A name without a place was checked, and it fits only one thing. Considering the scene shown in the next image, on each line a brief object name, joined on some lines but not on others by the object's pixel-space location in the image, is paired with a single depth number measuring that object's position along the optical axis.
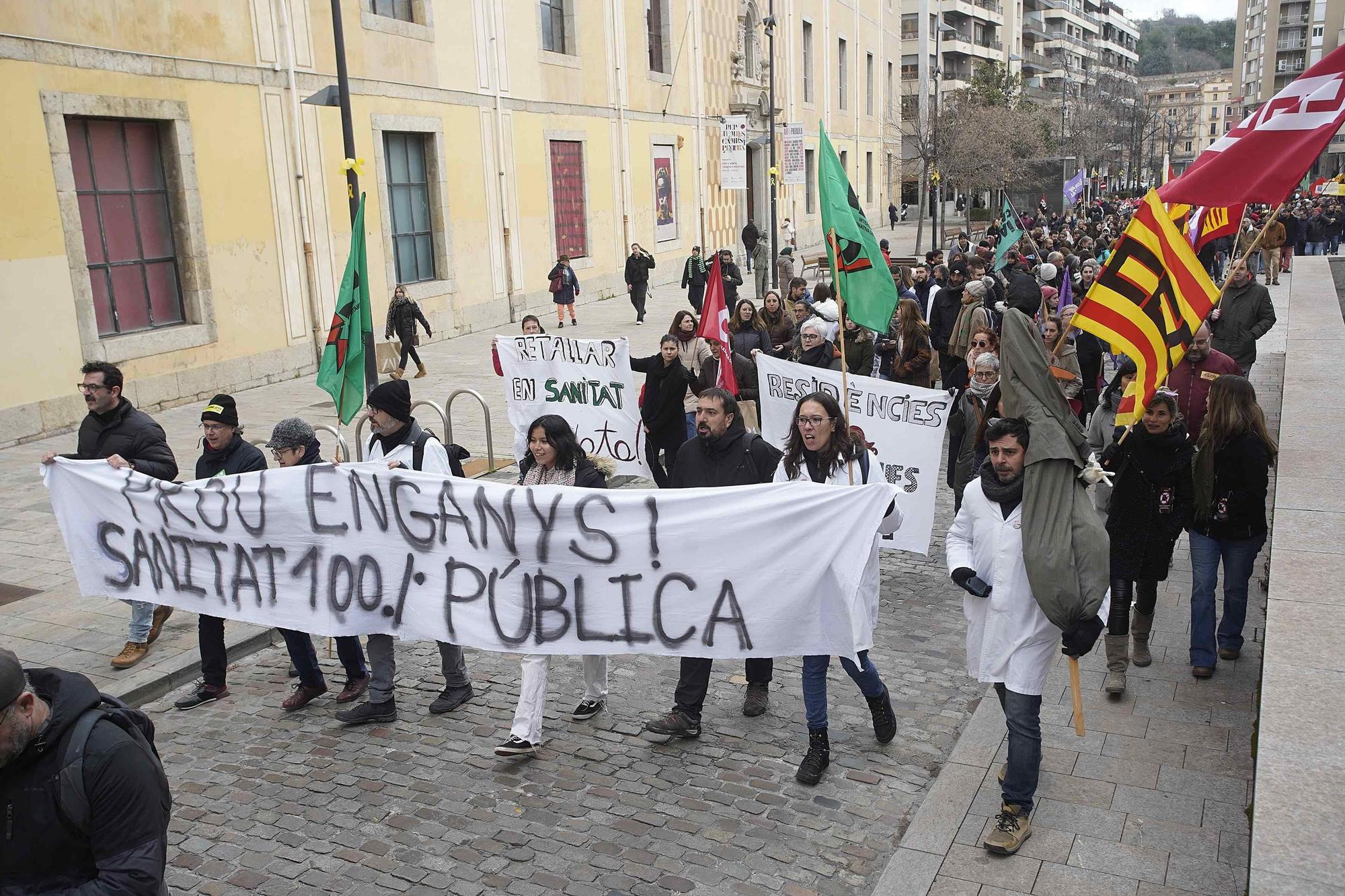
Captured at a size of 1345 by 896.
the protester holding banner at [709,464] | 5.61
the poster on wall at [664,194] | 31.70
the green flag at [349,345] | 8.89
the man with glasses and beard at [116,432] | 6.36
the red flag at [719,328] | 9.72
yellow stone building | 13.77
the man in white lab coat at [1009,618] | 4.47
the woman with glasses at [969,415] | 7.20
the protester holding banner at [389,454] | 5.89
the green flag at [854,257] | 7.17
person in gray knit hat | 6.04
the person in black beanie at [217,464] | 6.14
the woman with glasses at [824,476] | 5.15
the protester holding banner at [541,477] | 5.45
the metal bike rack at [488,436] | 9.81
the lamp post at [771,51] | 27.22
